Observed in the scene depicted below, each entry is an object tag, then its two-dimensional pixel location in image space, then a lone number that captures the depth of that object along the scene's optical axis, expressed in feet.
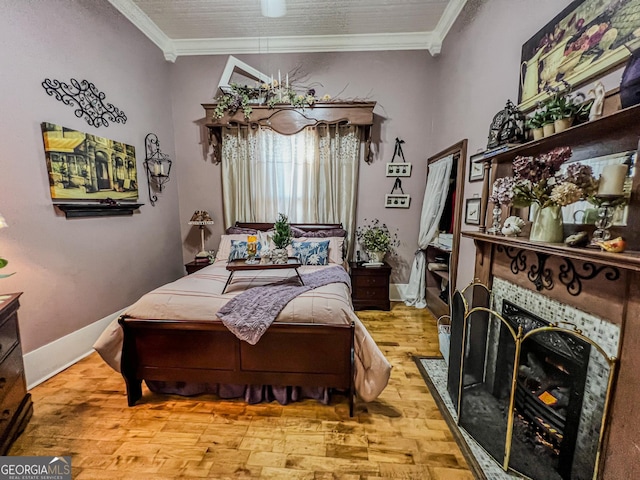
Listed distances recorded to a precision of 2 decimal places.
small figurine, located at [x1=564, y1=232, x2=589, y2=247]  3.69
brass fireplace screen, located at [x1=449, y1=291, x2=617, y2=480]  3.74
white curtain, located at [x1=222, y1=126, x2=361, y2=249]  11.76
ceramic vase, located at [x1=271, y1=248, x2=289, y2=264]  7.58
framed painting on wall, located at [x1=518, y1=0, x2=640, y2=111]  3.78
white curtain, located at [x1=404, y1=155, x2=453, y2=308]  9.99
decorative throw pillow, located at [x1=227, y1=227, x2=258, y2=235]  11.21
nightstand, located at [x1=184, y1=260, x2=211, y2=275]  11.13
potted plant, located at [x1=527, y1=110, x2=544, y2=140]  4.50
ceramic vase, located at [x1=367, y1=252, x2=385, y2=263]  11.50
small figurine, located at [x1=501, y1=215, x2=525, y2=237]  5.01
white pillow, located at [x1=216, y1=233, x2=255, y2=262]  10.54
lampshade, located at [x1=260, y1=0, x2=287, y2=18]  9.03
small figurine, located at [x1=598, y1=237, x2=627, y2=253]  3.12
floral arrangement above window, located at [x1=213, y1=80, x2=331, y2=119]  10.69
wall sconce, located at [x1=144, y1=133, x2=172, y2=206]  10.68
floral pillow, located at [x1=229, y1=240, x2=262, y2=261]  9.89
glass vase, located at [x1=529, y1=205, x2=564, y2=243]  4.22
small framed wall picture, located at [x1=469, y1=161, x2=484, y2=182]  7.62
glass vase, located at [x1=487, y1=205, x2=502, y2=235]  5.43
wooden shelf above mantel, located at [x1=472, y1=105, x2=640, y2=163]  3.15
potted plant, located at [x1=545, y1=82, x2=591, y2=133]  4.04
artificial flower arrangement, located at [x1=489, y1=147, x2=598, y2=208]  3.66
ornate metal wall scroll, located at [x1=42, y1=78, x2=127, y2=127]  7.11
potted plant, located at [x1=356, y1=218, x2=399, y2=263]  11.48
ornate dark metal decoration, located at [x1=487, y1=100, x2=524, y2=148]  5.23
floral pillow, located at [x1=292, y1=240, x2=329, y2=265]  9.97
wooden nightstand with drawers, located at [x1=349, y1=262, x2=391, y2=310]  11.11
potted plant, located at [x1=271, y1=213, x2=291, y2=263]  8.05
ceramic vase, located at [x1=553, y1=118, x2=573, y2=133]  4.06
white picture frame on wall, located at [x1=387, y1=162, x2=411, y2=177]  11.89
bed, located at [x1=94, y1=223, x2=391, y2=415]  5.61
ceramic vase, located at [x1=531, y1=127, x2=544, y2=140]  4.54
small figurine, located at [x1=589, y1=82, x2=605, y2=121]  3.73
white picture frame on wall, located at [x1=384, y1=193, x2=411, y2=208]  12.08
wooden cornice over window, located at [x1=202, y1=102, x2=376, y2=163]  10.75
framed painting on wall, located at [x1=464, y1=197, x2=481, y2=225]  7.84
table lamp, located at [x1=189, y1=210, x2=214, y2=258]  11.44
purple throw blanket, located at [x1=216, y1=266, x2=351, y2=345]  5.48
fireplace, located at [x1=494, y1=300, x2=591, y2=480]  3.90
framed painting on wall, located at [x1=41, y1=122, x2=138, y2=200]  6.97
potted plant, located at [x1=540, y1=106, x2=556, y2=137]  4.31
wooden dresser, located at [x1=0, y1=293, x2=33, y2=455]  4.65
